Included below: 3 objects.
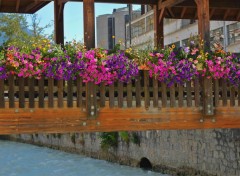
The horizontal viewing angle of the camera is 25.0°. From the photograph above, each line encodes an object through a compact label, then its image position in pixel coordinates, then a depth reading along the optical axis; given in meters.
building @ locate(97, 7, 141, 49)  65.12
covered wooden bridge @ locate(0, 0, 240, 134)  9.05
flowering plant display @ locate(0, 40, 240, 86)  8.94
